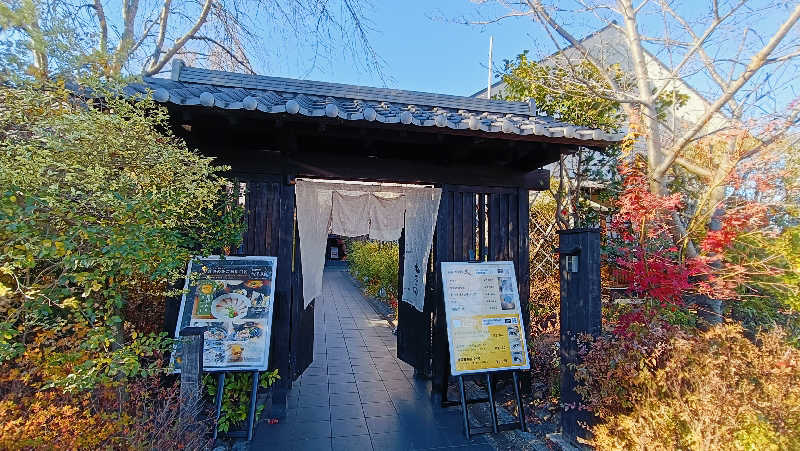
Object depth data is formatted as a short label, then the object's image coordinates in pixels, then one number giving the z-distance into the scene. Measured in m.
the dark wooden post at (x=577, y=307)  3.74
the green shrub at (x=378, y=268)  11.45
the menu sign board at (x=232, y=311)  3.83
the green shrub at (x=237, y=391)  3.87
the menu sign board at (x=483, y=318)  4.19
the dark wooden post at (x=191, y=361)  3.14
